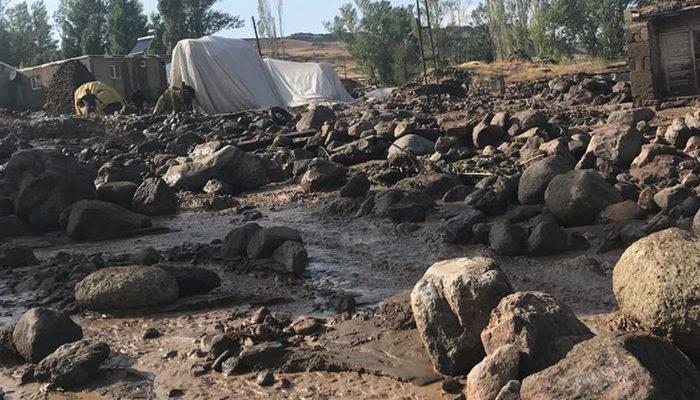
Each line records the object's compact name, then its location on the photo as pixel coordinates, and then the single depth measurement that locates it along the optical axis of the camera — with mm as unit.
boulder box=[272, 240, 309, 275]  7496
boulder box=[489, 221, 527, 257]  7399
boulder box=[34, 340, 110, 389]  5062
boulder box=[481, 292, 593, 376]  3982
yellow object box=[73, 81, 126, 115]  32156
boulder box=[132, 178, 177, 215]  11852
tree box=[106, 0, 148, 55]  52125
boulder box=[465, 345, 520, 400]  3861
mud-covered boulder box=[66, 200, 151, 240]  10375
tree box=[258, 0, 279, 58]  70312
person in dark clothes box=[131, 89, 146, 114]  31212
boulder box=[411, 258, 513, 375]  4555
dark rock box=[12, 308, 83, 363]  5559
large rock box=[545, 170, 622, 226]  8133
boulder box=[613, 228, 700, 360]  3967
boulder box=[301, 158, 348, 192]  11984
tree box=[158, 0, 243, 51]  51375
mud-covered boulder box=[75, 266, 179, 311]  6602
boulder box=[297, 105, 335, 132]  19094
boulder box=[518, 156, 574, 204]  9164
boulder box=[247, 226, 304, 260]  7887
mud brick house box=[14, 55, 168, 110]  35969
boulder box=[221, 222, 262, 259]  8219
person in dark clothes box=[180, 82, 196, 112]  29672
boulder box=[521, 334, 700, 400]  3203
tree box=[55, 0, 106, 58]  53375
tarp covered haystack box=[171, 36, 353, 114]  30391
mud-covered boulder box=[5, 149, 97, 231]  11234
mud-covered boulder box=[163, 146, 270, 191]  13320
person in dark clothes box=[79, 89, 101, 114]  32031
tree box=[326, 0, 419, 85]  43125
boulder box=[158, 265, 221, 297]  6883
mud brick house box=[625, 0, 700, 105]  17312
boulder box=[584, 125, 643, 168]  10859
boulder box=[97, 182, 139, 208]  12016
